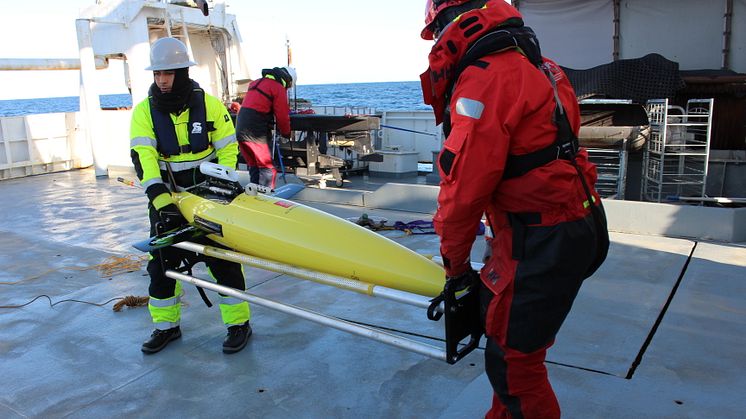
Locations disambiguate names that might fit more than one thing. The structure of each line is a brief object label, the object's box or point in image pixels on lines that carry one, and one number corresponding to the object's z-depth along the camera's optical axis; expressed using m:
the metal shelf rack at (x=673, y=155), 7.28
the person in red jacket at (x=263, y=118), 7.07
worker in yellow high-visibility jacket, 3.61
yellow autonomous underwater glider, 2.85
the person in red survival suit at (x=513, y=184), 1.88
